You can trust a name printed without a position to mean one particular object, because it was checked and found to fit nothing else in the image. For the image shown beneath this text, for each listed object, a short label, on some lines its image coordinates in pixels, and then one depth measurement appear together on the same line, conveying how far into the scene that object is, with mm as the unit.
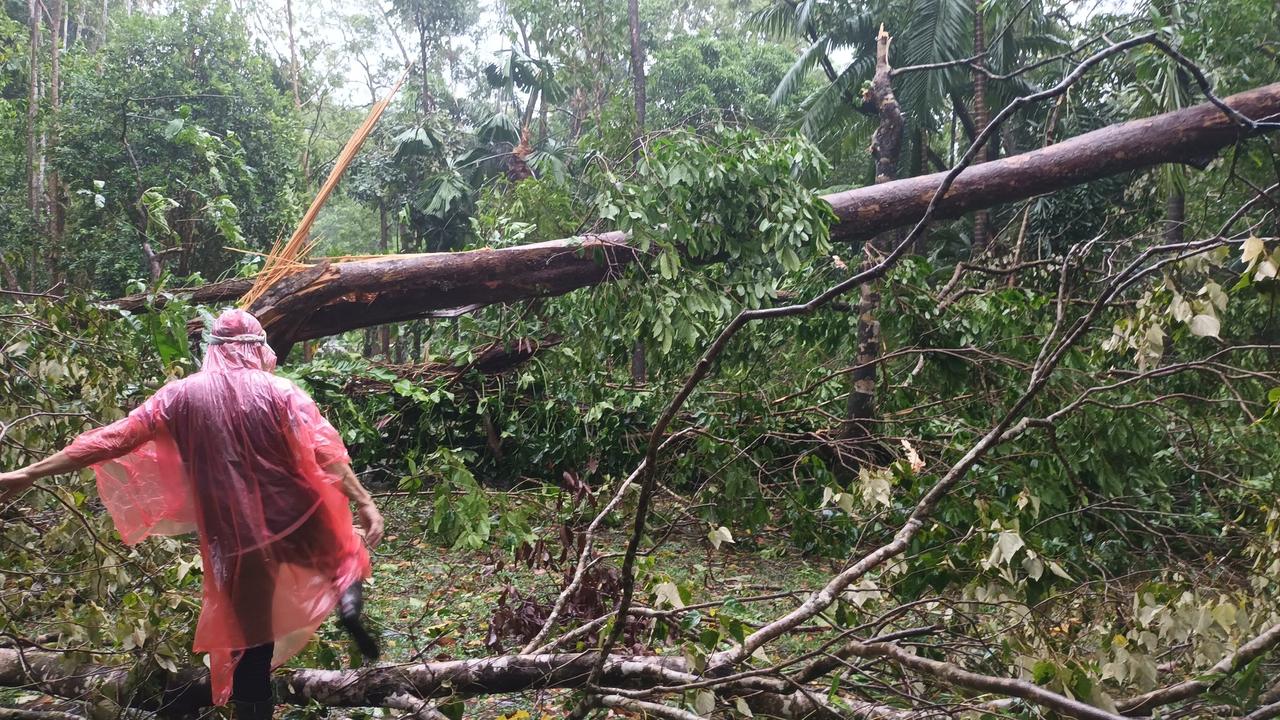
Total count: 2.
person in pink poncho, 2221
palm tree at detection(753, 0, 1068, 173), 10445
